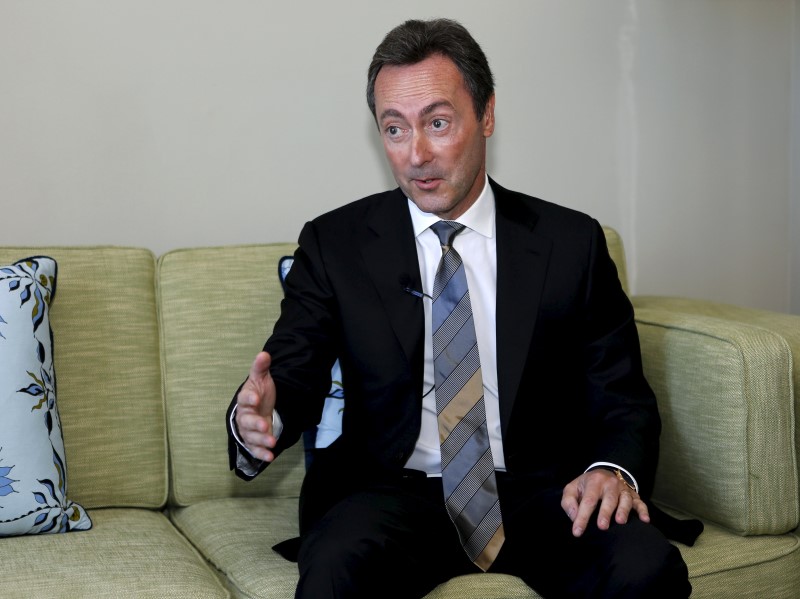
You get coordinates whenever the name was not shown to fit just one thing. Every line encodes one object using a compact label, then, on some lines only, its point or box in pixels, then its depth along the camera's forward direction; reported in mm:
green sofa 1861
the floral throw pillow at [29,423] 1930
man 1861
